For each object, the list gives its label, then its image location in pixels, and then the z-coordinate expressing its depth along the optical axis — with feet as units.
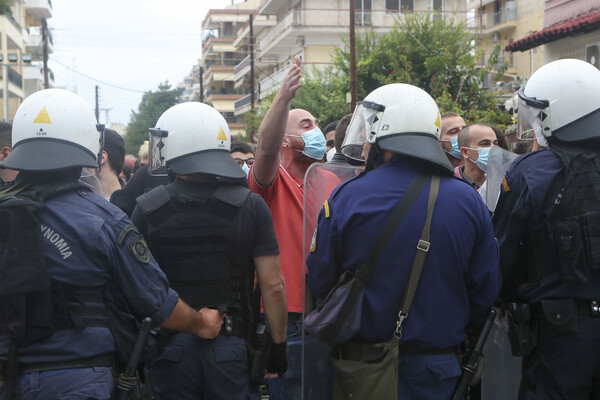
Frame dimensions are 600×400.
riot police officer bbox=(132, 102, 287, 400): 10.48
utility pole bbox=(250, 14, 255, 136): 120.12
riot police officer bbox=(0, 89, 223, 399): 8.32
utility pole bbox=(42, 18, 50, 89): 123.85
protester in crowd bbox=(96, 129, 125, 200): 18.03
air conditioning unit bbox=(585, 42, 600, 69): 57.16
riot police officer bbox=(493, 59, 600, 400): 10.53
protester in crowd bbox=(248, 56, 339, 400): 12.44
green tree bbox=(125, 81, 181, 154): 274.98
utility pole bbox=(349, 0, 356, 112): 71.15
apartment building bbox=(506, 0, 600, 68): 58.65
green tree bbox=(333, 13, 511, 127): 68.39
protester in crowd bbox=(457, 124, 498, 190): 18.19
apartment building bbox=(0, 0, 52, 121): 132.77
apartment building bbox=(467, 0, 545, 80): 136.91
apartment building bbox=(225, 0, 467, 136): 135.44
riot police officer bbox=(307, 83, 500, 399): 9.85
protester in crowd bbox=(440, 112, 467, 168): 20.38
